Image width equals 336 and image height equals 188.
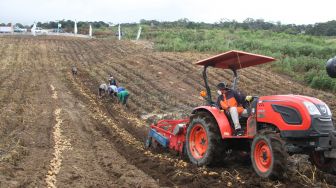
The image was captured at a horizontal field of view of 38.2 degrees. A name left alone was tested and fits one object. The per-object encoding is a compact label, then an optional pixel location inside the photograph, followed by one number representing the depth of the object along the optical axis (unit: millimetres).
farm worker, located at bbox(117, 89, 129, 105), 16859
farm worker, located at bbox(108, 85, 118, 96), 17762
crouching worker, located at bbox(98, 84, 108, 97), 18469
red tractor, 6668
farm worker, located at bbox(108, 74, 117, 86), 18686
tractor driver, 7766
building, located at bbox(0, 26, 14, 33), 54000
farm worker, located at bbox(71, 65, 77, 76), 24283
